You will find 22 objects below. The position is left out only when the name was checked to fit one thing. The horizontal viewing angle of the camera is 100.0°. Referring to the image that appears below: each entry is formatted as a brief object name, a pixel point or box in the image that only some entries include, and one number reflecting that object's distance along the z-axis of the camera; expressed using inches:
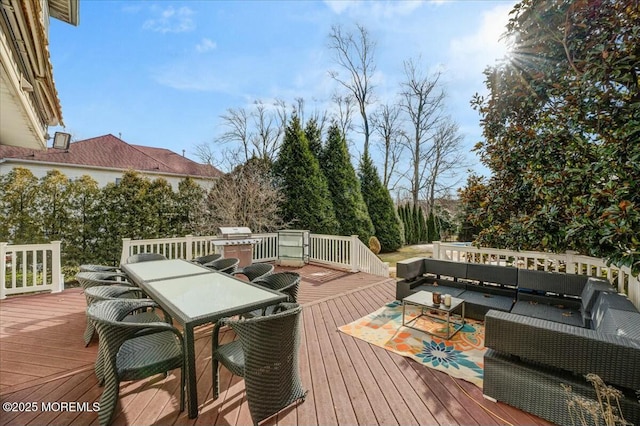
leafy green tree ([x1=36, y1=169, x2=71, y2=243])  235.0
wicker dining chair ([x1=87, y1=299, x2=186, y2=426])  71.2
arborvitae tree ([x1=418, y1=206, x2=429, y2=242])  687.7
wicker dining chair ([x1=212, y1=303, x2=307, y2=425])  71.9
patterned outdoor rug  108.0
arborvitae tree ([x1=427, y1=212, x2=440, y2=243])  701.4
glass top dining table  78.4
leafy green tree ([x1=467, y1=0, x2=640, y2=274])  99.4
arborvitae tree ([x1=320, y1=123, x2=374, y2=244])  447.2
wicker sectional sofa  67.9
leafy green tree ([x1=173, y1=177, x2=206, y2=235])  297.1
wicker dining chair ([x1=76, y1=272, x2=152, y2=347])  109.5
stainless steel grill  236.5
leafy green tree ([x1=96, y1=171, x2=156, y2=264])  258.7
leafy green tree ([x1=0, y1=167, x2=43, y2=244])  222.4
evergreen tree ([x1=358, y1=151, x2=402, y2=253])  528.1
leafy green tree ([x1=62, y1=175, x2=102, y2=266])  245.0
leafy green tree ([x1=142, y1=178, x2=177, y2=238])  277.9
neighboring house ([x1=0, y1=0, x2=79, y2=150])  77.3
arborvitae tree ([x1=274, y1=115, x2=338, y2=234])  394.9
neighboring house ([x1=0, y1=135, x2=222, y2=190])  454.9
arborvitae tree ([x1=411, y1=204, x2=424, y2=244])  673.9
